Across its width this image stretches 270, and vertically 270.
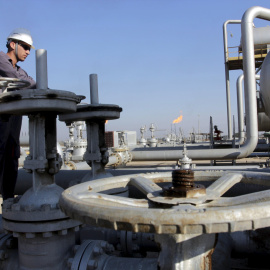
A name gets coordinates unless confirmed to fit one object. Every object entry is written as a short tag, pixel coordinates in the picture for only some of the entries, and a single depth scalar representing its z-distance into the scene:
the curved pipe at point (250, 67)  4.75
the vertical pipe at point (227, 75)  9.43
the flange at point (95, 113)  2.42
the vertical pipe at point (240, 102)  8.35
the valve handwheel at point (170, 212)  0.83
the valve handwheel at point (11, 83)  1.90
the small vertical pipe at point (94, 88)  2.56
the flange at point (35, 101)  1.74
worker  2.26
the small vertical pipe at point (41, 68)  1.96
